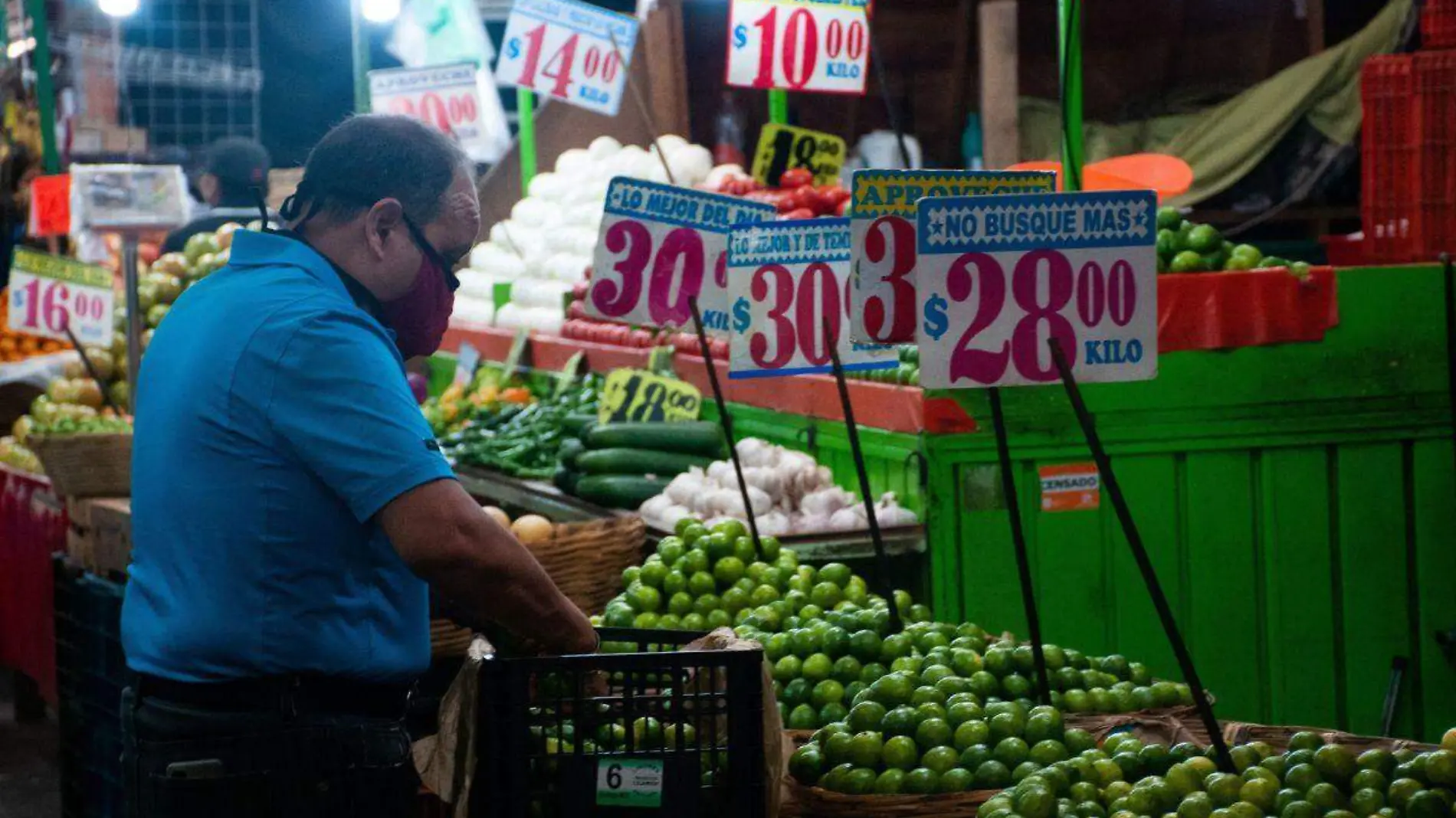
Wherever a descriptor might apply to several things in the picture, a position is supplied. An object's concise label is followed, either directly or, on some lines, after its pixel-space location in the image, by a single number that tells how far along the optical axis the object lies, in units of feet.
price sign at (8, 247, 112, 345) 29.19
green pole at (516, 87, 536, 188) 39.47
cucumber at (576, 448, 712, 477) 22.59
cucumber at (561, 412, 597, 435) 25.12
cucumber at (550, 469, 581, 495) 23.27
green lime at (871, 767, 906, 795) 11.10
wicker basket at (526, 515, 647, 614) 17.40
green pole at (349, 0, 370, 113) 37.65
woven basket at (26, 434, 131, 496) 21.76
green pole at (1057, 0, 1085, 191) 19.25
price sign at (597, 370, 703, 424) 23.66
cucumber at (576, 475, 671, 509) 21.95
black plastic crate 10.11
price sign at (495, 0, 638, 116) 31.12
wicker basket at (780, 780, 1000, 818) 10.93
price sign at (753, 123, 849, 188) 28.78
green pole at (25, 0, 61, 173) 41.06
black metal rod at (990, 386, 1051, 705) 11.95
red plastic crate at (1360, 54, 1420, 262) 23.47
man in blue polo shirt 9.46
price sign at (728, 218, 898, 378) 16.43
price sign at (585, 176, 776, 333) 18.37
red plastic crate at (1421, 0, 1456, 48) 23.73
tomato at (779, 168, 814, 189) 30.81
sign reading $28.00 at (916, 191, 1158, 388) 11.93
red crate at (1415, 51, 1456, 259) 23.17
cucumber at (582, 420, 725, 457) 22.99
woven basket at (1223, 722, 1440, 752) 11.33
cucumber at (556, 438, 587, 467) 23.61
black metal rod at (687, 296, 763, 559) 15.42
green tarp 36.29
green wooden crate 18.16
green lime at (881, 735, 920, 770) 11.30
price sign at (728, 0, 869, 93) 27.84
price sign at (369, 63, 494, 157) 36.27
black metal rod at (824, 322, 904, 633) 13.65
